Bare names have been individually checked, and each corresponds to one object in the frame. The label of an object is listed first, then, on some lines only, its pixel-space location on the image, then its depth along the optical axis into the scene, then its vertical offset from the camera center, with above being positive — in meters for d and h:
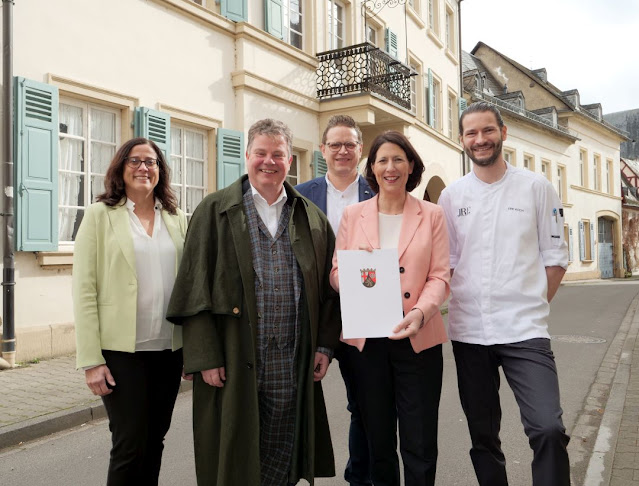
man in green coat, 2.66 -0.27
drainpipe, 7.13 +0.95
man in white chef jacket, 2.86 -0.08
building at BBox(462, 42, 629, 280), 28.19 +5.81
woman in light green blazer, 2.72 -0.20
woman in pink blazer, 2.82 -0.35
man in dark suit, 3.43 +0.46
